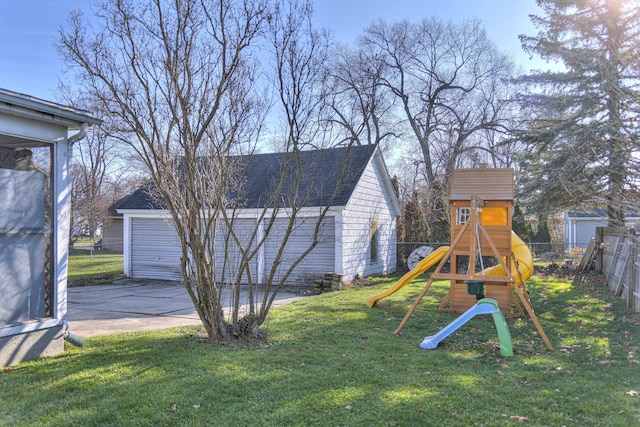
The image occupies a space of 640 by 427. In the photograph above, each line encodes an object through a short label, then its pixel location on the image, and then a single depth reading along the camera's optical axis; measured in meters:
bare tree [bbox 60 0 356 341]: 5.39
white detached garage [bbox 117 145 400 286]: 13.23
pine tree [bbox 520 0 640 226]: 12.88
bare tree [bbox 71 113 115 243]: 25.70
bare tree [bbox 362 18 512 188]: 26.27
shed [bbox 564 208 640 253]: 30.47
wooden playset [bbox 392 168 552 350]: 8.38
